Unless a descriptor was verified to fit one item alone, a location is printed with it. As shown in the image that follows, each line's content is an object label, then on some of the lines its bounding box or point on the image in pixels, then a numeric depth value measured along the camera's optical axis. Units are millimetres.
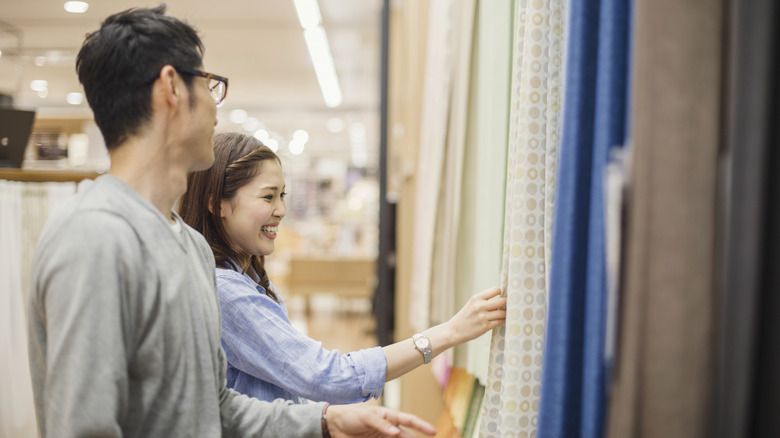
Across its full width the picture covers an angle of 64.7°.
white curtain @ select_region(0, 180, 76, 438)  2635
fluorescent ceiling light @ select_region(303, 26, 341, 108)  7688
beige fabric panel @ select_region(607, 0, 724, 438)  840
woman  1396
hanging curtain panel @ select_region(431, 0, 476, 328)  2250
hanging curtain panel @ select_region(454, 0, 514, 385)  1746
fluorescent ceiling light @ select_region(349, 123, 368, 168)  15847
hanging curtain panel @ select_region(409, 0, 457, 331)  2557
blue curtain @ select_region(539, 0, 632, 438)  1019
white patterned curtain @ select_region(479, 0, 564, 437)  1314
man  902
